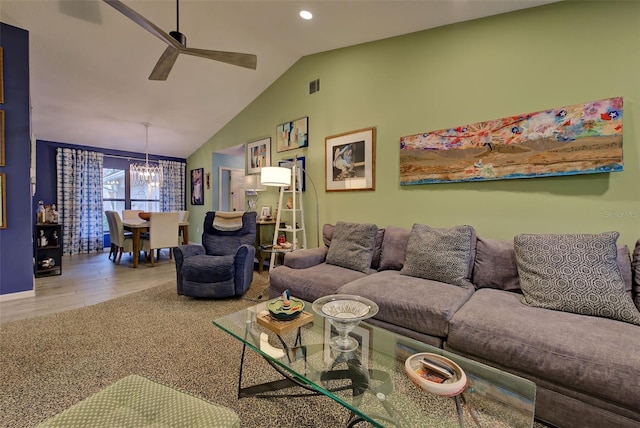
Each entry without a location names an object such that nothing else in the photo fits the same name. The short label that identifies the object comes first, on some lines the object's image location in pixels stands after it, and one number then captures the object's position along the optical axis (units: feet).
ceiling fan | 6.78
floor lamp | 11.16
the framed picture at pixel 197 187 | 22.17
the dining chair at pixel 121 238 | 16.22
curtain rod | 20.79
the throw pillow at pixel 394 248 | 8.63
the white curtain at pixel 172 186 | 23.03
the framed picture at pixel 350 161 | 10.61
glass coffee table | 3.26
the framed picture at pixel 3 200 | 9.93
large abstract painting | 6.33
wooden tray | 4.98
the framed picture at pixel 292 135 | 13.02
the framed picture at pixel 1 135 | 9.86
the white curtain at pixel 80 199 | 18.60
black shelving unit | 13.28
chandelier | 18.63
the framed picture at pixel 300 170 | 12.85
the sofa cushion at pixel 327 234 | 10.48
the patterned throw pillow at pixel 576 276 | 5.11
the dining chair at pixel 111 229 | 16.79
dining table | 15.56
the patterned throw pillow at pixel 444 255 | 7.07
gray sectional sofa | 4.04
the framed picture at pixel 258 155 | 15.22
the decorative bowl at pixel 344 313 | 4.47
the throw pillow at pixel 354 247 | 8.79
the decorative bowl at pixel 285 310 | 5.14
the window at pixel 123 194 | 21.08
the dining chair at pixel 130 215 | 19.12
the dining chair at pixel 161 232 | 15.81
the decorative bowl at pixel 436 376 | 3.39
